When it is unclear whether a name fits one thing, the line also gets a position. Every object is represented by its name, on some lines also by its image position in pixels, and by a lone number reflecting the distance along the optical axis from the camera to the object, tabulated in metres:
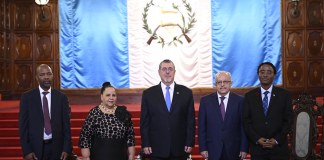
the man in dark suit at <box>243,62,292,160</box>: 4.64
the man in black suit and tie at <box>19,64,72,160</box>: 4.62
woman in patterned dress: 4.50
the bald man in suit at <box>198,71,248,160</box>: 4.72
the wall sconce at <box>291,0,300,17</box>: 10.97
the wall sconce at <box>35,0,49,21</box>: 10.87
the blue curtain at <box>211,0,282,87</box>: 11.04
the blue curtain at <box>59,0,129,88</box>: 11.16
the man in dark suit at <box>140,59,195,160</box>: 4.72
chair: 5.30
